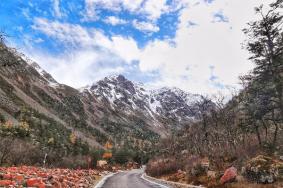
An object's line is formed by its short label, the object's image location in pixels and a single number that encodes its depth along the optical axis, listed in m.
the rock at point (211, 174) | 15.18
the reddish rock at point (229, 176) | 12.89
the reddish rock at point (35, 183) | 8.17
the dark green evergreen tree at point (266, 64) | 17.85
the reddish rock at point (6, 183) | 7.82
